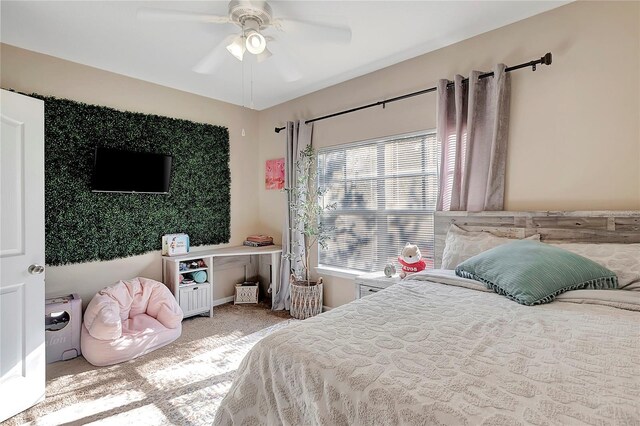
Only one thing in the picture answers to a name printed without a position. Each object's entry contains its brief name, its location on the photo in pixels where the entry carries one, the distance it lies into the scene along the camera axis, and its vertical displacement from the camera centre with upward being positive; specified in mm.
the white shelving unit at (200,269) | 3477 -715
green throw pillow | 1658 -337
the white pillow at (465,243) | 2270 -230
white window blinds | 3027 +158
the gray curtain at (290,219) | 3875 -75
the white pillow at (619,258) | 1732 -265
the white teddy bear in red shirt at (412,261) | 2785 -423
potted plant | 3584 -215
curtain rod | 2271 +1092
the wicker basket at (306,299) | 3564 -972
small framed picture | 4270 +536
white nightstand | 2672 -597
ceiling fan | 1835 +1134
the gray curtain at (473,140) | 2457 +583
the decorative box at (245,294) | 4195 -1068
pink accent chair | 2611 -981
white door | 1938 -245
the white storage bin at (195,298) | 3502 -953
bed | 817 -483
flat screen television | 3079 +434
